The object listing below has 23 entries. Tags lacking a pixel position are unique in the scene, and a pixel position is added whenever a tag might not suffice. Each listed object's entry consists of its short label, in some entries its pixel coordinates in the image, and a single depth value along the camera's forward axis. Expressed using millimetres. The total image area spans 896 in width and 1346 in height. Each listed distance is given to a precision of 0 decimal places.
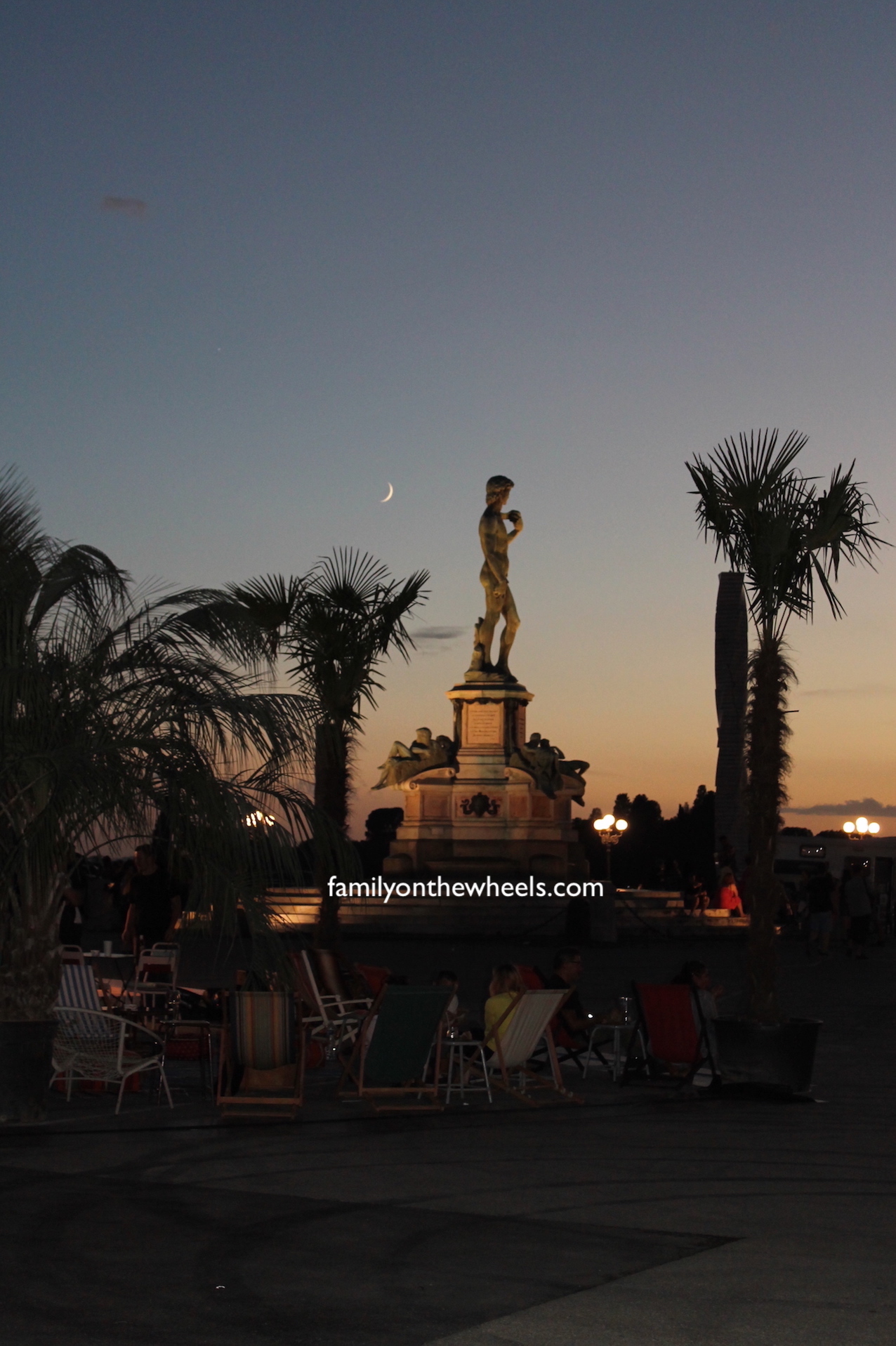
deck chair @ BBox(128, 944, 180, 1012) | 13023
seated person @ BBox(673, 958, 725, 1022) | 11852
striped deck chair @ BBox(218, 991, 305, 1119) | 10031
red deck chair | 11469
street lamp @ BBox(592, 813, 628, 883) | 38125
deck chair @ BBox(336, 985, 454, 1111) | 10320
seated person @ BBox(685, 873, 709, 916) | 34969
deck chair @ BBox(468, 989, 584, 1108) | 10812
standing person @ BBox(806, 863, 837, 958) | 28094
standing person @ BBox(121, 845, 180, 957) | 16219
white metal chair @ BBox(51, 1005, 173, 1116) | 9969
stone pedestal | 37062
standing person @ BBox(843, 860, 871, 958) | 27641
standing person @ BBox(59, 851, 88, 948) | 16578
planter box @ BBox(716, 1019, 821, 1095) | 11234
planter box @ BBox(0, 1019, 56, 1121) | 9281
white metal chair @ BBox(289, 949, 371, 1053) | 12297
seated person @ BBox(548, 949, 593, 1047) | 12148
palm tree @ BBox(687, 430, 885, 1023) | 12086
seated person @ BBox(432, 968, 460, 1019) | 11440
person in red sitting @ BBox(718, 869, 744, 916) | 32906
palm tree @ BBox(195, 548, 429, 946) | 17266
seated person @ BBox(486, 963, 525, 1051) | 11180
